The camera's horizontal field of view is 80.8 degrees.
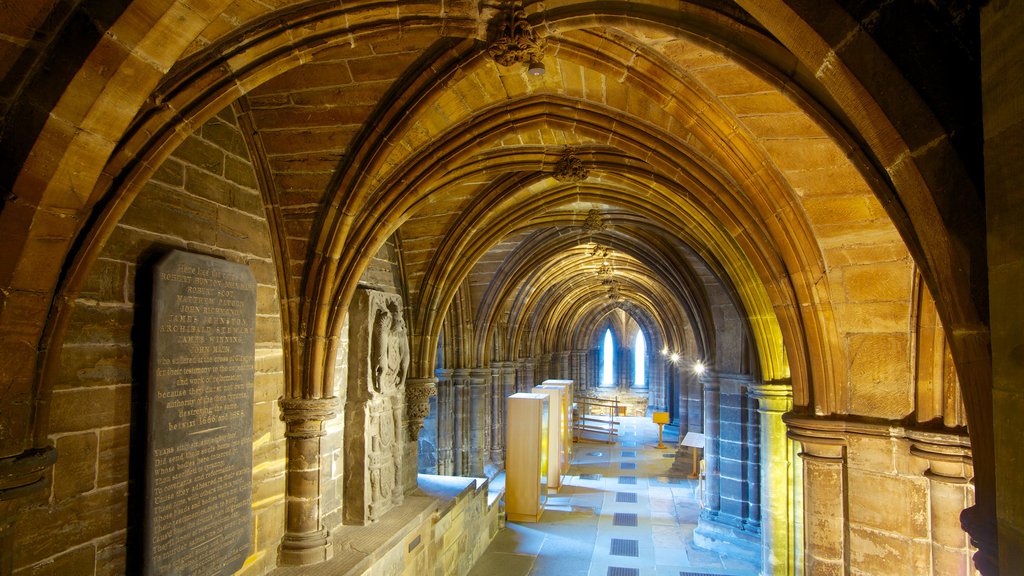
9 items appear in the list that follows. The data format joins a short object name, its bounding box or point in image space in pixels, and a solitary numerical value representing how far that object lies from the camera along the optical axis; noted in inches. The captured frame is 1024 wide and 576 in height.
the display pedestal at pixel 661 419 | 639.1
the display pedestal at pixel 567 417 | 530.2
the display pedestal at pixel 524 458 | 399.5
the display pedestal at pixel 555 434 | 456.4
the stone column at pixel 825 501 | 160.4
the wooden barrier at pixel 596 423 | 714.6
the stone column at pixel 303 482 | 201.9
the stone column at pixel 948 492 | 136.4
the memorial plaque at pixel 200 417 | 141.3
